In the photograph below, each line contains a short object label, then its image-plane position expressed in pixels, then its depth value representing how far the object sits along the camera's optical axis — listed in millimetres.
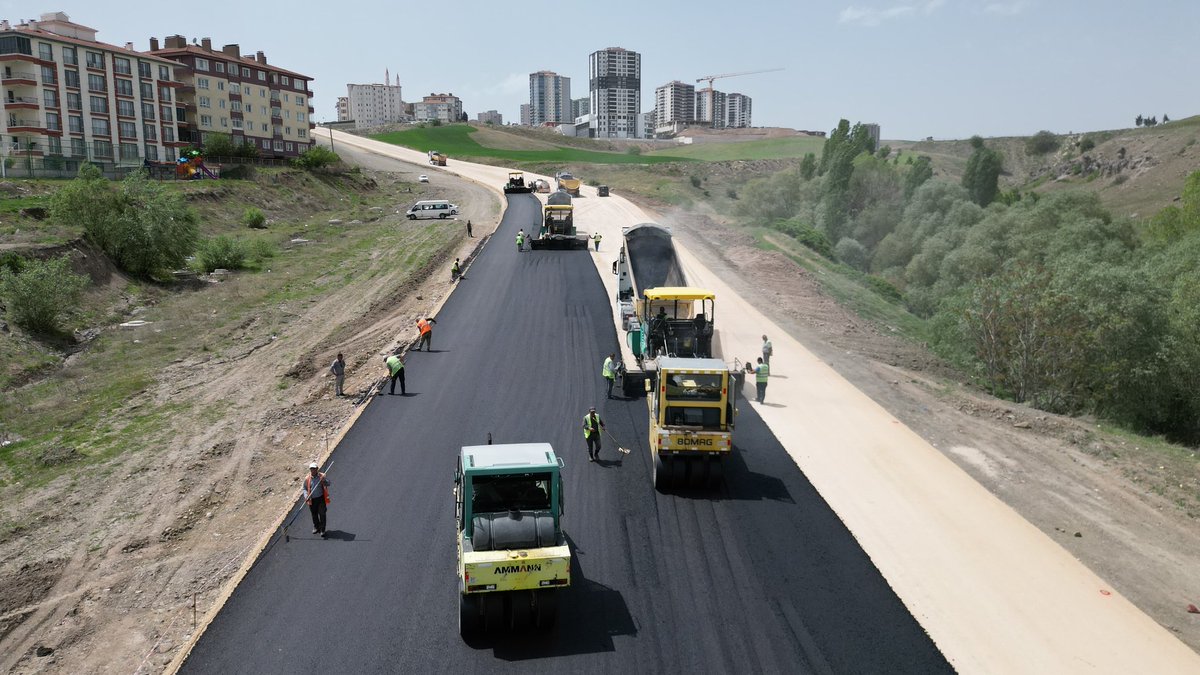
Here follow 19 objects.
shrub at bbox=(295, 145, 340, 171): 77188
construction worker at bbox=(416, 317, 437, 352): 27938
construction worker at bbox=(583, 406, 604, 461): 19219
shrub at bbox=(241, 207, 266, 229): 55531
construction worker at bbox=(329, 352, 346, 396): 24547
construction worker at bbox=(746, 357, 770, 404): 24797
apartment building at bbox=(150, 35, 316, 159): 86375
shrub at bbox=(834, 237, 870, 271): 65500
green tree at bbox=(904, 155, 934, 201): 74812
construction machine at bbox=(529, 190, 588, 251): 47156
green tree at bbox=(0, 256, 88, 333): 29719
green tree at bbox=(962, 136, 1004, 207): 77000
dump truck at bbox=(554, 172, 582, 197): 75000
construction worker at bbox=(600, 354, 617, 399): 24000
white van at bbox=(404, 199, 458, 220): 60703
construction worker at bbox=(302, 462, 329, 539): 15466
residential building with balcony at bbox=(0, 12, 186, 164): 61312
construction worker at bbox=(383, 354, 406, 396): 23562
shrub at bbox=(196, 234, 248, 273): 44125
